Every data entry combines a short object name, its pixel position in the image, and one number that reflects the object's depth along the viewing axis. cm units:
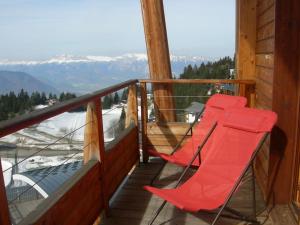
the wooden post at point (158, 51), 414
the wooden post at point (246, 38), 378
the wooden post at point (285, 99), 256
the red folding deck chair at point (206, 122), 325
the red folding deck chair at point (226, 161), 228
